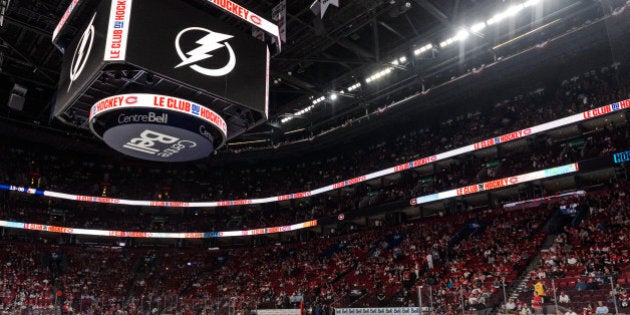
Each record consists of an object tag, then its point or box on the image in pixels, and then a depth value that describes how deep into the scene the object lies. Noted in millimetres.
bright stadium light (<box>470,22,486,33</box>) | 25950
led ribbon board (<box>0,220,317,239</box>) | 39375
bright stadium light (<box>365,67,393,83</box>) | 30375
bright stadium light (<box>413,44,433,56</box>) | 27156
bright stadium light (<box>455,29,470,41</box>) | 25648
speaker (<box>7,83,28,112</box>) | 25094
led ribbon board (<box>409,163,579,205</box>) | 27448
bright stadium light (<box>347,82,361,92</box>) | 31906
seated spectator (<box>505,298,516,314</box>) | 14427
